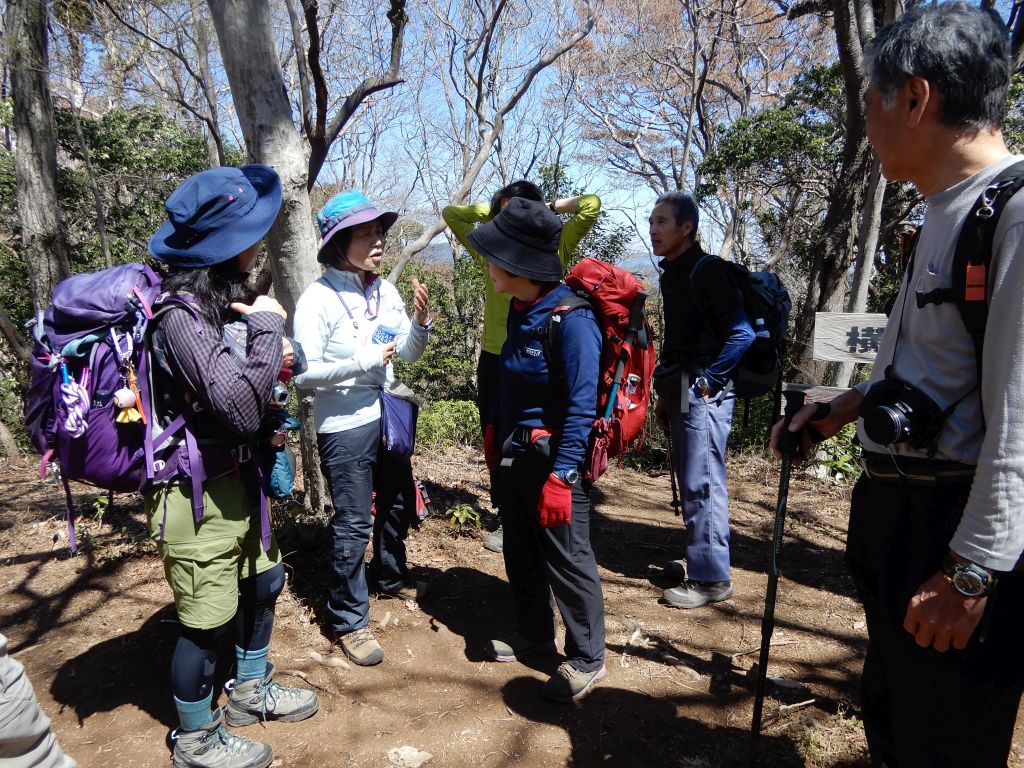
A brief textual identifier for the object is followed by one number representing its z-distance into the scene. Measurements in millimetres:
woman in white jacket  2703
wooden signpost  3973
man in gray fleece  1171
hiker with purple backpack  1891
